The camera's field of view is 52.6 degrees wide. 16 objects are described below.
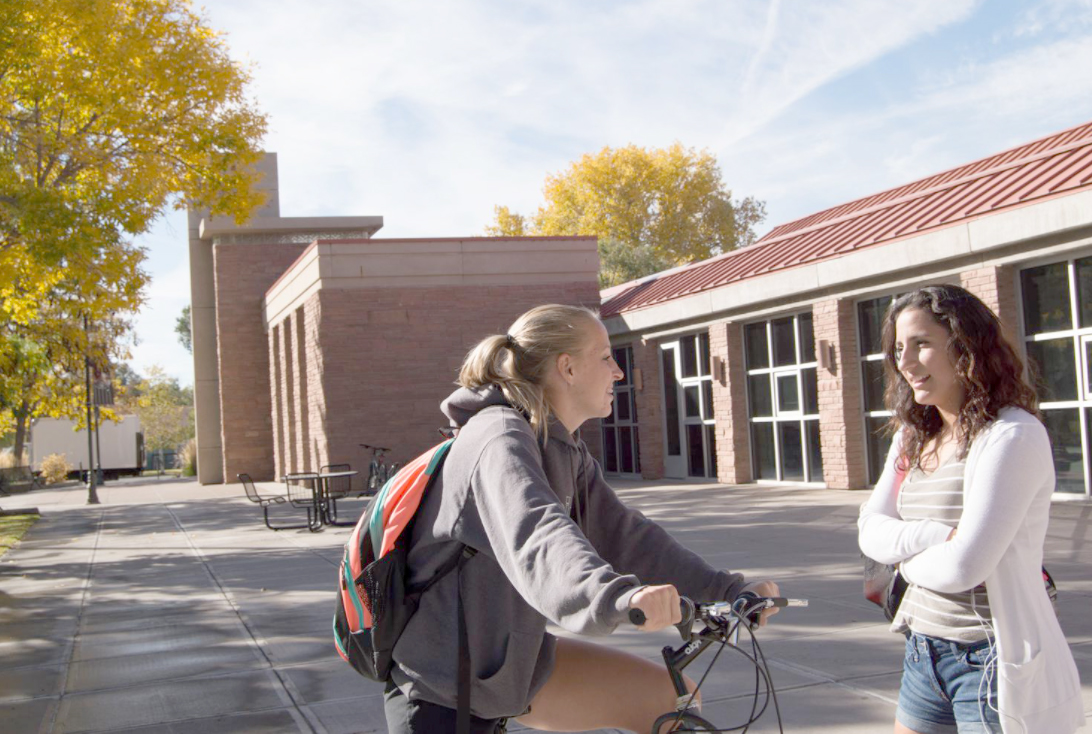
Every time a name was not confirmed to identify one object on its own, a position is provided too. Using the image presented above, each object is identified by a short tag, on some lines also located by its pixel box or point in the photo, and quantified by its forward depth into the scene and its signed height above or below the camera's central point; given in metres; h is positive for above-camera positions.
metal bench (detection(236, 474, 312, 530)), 16.39 -1.05
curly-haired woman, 2.56 -0.33
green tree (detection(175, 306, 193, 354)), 91.75 +8.75
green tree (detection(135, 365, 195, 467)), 76.81 +1.16
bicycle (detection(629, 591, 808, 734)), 2.46 -0.51
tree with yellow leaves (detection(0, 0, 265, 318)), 15.32 +4.86
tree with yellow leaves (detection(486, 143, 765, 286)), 58.97 +11.10
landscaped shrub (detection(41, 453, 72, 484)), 41.91 -1.09
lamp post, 25.61 -0.87
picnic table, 15.66 -1.07
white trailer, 50.16 -0.24
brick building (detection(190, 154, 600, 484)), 22.91 +2.22
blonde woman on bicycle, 2.22 -0.33
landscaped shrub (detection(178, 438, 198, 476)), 43.84 -1.11
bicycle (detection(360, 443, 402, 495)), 20.76 -0.92
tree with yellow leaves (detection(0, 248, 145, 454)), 17.27 +2.10
